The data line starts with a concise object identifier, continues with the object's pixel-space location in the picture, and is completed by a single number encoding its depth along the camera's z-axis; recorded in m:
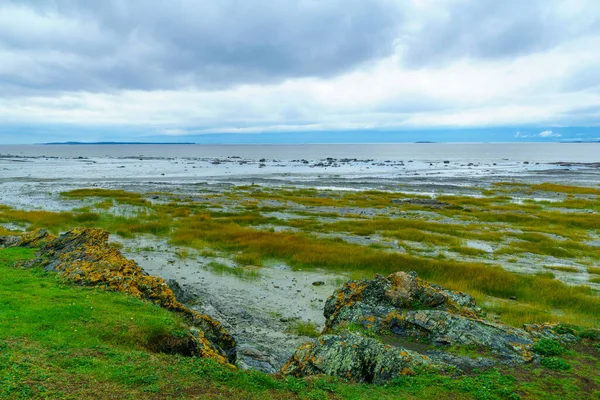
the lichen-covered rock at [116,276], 10.76
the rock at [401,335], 8.32
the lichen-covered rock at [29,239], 17.42
